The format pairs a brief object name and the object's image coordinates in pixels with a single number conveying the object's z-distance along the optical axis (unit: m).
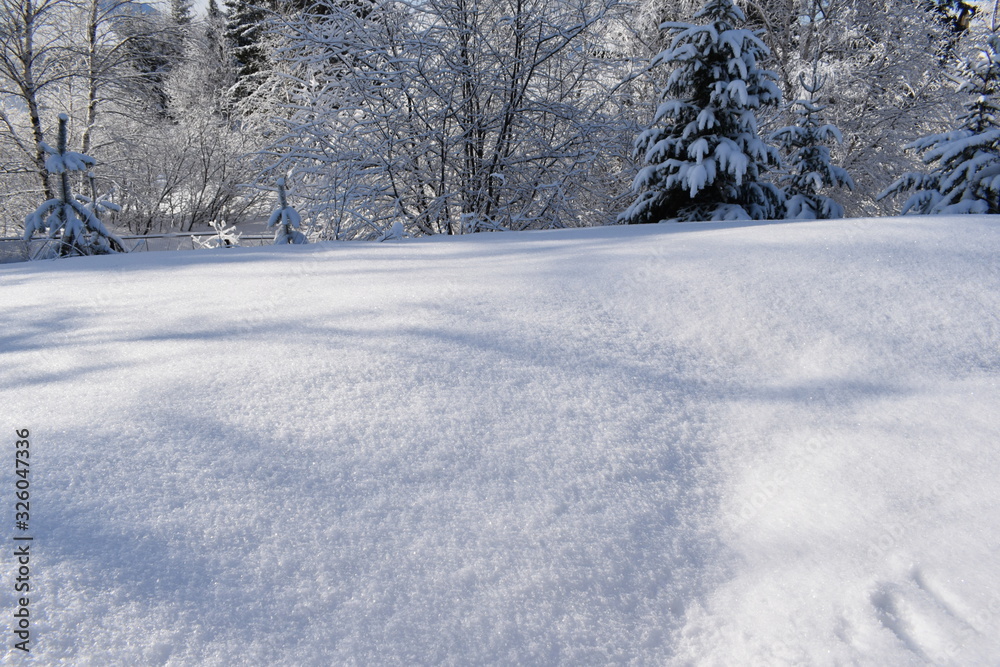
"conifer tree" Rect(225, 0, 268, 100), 21.85
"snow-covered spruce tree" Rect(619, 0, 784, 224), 6.88
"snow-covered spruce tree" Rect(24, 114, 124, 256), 5.66
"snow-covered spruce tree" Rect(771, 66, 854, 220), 7.96
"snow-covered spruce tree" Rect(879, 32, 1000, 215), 6.41
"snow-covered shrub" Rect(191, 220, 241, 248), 7.00
